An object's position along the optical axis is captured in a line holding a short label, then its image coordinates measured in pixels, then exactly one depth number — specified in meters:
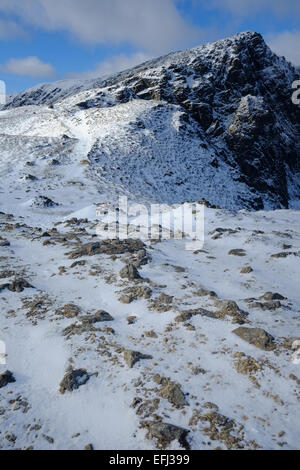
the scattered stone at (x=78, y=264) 11.07
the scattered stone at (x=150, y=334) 7.12
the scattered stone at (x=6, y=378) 5.98
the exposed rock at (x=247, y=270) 10.31
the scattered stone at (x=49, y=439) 4.83
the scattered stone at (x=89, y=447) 4.68
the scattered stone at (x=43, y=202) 21.02
